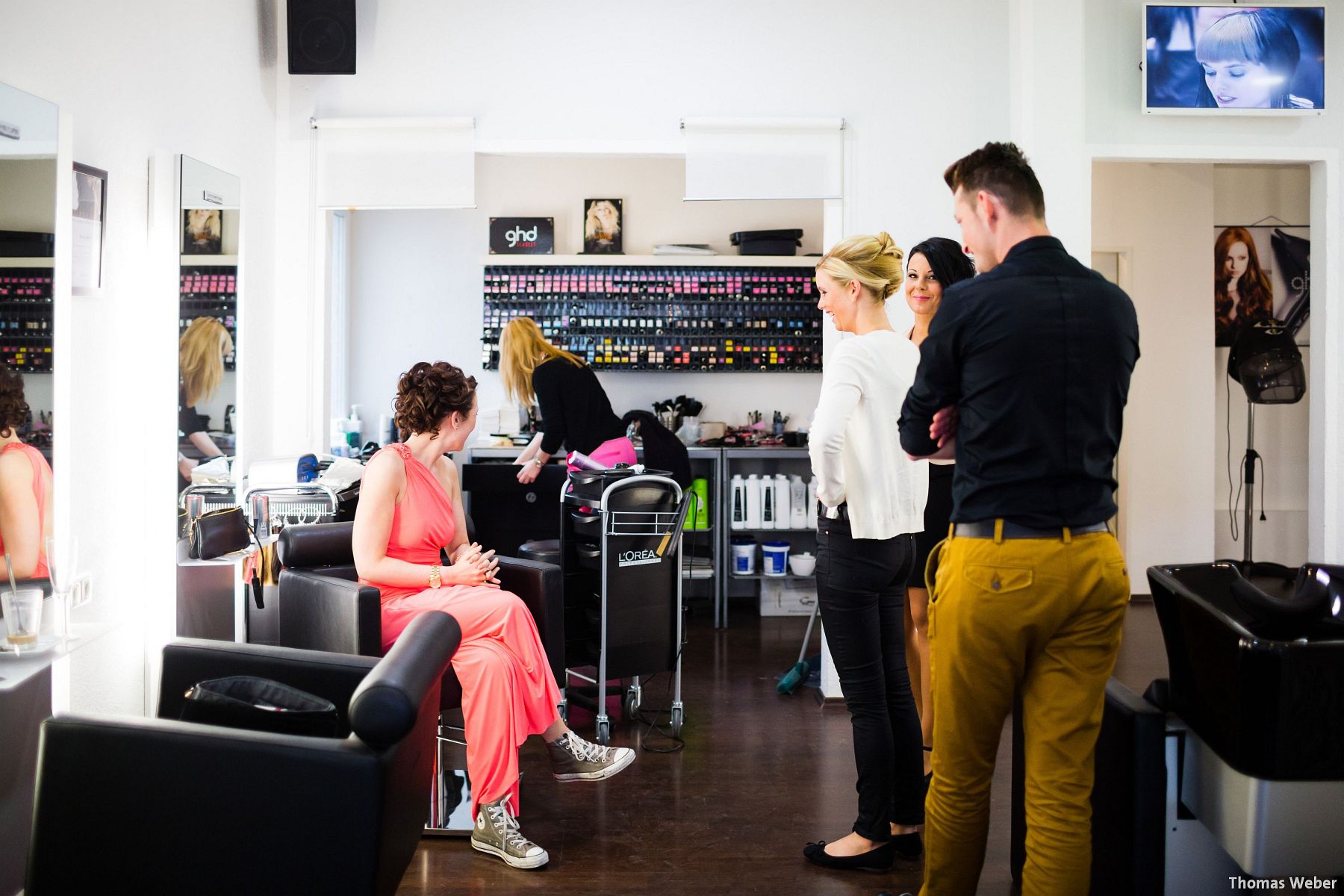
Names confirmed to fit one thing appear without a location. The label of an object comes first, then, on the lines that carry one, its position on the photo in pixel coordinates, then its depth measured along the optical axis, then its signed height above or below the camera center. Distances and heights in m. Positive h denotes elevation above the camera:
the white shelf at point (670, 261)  6.91 +1.11
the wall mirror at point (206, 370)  3.67 +0.21
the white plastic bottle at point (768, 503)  6.50 -0.42
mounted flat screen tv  4.36 +1.54
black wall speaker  4.40 +1.63
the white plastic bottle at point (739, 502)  6.48 -0.41
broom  4.69 -1.07
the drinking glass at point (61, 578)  2.66 -0.38
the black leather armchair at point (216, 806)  1.83 -0.65
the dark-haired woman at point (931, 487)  3.36 -0.17
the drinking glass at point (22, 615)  2.46 -0.43
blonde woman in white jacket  2.72 -0.26
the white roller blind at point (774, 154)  4.47 +1.17
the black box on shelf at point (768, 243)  6.94 +1.24
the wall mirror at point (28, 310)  2.53 +0.29
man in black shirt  1.92 -0.10
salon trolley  3.92 -0.51
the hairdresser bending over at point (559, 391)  4.96 +0.20
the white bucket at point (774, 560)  6.41 -0.75
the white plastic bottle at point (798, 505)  6.50 -0.43
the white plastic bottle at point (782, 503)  6.47 -0.42
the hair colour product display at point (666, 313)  6.95 +0.78
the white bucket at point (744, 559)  6.45 -0.75
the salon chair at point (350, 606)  2.93 -0.52
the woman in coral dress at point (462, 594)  2.97 -0.48
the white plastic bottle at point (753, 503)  6.47 -0.41
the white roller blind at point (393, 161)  4.52 +1.14
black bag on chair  1.96 -0.51
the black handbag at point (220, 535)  3.70 -0.38
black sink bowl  1.91 -0.47
